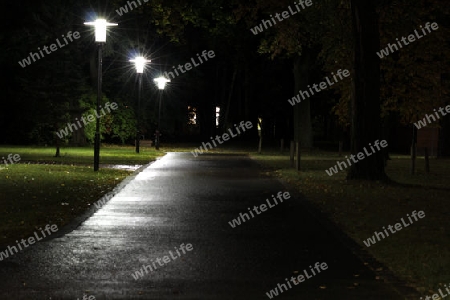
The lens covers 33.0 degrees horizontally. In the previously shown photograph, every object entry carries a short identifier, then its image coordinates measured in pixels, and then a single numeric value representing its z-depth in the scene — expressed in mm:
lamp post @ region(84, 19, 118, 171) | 24544
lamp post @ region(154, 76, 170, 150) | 47031
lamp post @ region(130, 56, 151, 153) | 40031
